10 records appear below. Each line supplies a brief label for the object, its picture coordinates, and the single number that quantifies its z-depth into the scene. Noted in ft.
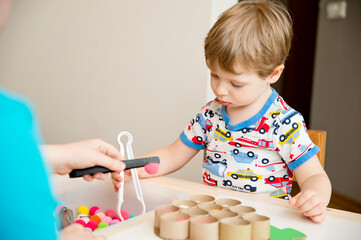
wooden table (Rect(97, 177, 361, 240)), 2.04
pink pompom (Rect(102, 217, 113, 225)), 3.14
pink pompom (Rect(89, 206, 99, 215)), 3.39
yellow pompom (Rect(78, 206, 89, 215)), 3.32
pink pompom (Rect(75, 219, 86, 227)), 3.04
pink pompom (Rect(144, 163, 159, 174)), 2.36
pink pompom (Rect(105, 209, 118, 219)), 3.34
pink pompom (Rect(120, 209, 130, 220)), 3.18
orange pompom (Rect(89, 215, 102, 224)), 3.16
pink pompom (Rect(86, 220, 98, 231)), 3.05
